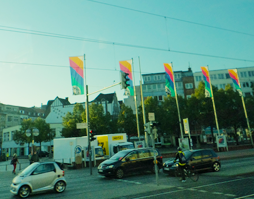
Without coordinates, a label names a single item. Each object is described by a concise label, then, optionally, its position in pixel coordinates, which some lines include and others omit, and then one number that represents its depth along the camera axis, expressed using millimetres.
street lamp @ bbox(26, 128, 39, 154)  26227
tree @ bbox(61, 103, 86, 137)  47709
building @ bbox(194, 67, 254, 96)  72375
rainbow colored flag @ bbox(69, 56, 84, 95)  21250
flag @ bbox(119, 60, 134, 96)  28859
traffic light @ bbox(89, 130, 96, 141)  19203
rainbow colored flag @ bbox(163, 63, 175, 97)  29811
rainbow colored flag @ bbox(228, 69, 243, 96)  34406
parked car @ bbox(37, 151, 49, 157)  52312
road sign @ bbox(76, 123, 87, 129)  19452
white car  10492
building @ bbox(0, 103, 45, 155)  67750
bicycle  12617
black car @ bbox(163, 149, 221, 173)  15258
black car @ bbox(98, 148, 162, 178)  15203
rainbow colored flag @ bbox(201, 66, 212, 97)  32988
